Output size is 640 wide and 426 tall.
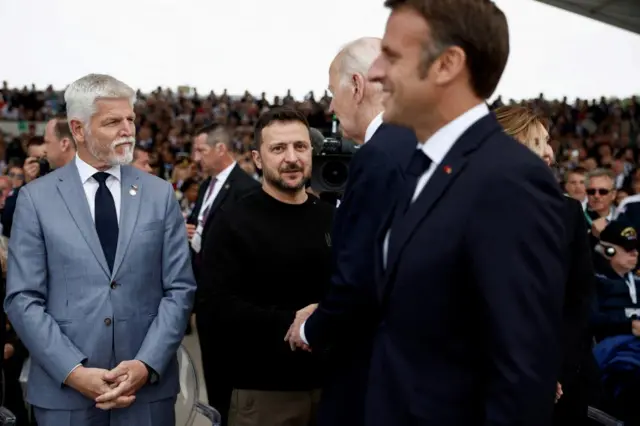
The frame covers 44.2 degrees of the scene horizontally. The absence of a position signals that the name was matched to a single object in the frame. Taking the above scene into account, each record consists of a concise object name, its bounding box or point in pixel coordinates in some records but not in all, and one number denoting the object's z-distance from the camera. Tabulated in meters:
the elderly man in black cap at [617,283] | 4.31
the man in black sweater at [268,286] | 3.02
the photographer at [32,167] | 4.90
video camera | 3.58
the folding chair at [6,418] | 3.00
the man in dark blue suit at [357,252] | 2.11
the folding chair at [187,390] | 3.35
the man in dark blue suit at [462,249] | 1.47
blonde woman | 2.58
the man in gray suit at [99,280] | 2.75
